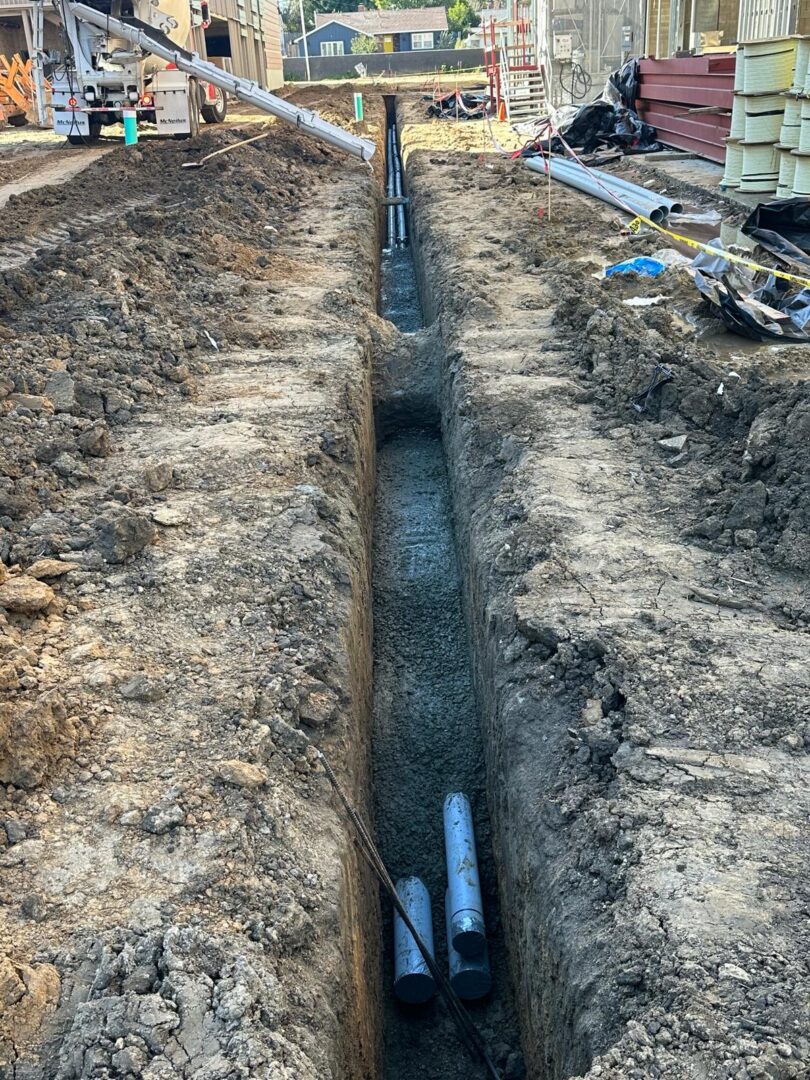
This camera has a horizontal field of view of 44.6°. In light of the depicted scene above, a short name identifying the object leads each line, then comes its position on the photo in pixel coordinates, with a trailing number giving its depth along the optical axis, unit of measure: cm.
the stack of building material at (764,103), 1171
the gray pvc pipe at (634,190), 1250
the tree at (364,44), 6756
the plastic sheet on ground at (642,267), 997
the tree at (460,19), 6881
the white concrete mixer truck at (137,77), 1770
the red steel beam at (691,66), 1452
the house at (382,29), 6669
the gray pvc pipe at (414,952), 435
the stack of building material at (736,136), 1228
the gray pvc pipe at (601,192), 1243
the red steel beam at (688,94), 1460
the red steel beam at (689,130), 1521
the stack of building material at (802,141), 1037
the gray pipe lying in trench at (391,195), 1767
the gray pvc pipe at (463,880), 438
